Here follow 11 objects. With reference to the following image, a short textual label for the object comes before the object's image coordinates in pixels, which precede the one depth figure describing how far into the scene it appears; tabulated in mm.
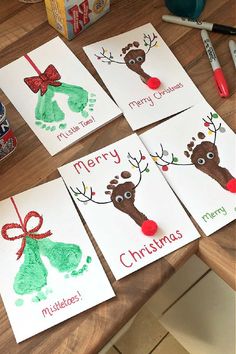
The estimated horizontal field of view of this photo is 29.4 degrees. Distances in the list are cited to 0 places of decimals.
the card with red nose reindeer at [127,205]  640
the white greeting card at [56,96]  731
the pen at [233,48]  797
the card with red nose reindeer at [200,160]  672
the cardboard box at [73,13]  768
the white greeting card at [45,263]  599
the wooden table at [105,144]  589
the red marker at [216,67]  761
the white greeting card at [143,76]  755
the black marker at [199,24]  819
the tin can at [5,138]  653
